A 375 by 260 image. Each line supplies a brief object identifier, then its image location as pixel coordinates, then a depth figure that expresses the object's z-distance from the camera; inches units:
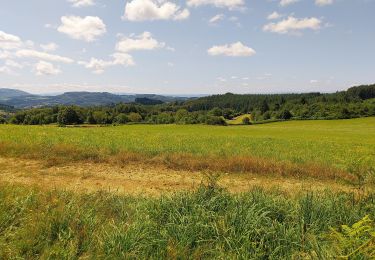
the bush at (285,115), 4569.4
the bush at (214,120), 4335.6
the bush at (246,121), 4427.9
